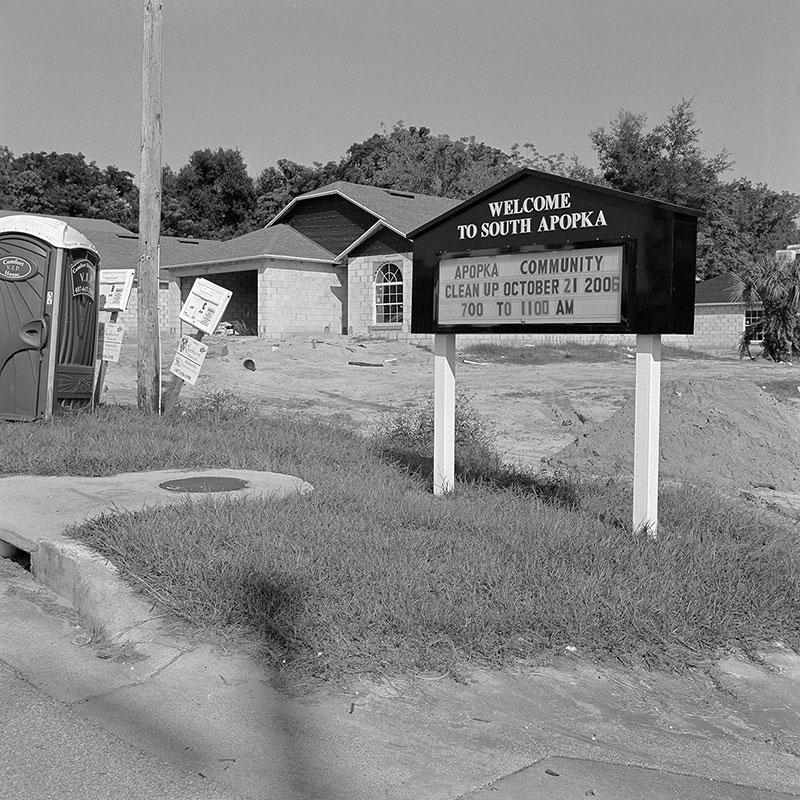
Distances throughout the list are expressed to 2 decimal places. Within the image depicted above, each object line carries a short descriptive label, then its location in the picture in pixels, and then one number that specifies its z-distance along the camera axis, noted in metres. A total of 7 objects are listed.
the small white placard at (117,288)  13.29
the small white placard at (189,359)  11.87
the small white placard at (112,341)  12.64
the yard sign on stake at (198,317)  11.80
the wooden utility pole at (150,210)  12.39
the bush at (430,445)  9.43
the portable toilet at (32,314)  11.16
